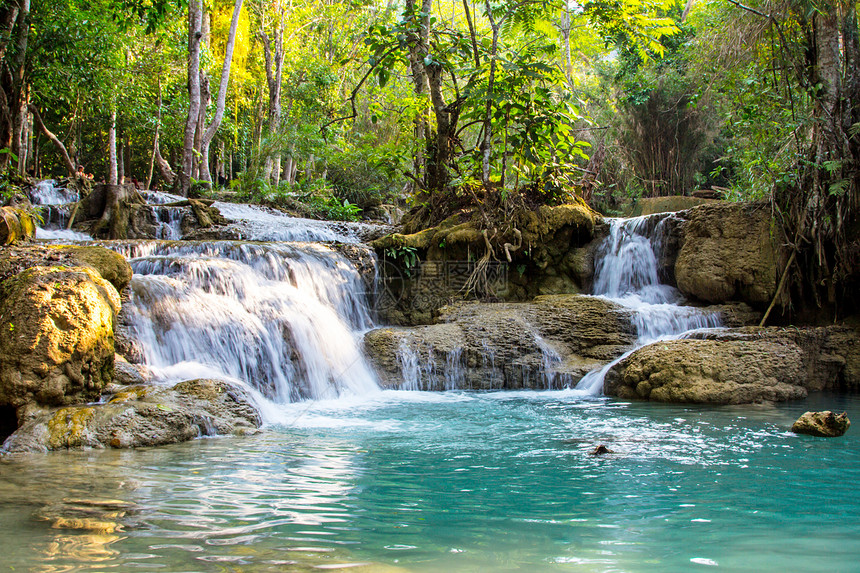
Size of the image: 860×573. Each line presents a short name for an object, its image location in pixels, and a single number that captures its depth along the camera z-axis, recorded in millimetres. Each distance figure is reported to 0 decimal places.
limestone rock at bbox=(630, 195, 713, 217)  15656
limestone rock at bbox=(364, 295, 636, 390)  7926
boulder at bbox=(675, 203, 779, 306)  8766
